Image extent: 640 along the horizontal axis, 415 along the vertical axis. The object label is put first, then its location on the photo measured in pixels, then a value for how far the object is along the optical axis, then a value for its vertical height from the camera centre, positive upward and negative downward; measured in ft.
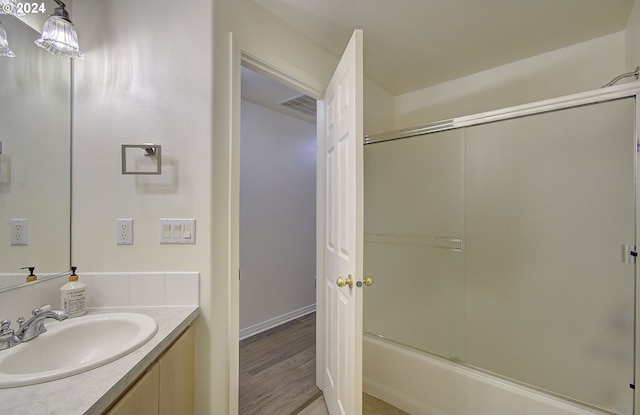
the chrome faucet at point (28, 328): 2.55 -1.24
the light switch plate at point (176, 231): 3.91 -0.33
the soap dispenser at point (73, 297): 3.36 -1.16
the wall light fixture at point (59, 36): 3.24 +2.18
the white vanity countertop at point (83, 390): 1.92 -1.46
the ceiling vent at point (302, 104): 8.25 +3.53
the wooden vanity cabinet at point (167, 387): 2.43 -1.94
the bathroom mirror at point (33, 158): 3.09 +0.65
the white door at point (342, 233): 3.83 -0.42
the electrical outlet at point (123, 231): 3.86 -0.34
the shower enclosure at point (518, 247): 4.15 -0.71
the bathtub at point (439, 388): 4.48 -3.46
